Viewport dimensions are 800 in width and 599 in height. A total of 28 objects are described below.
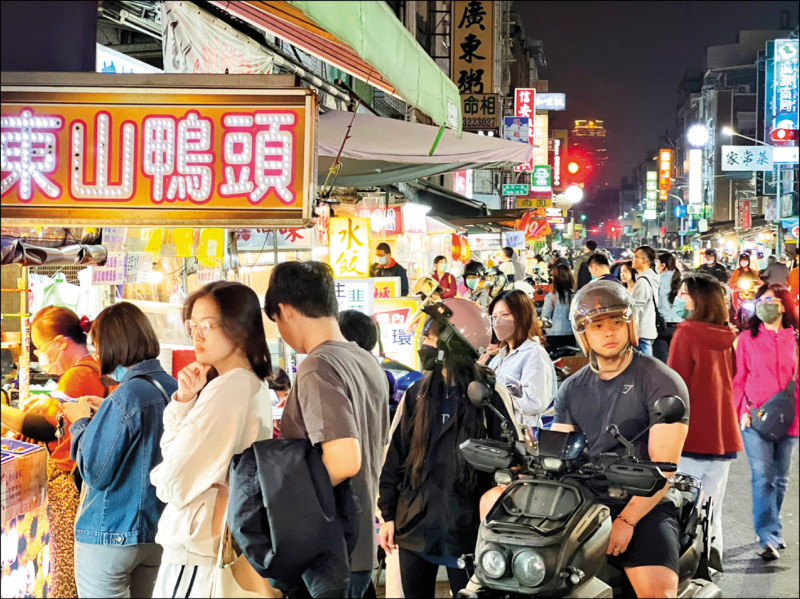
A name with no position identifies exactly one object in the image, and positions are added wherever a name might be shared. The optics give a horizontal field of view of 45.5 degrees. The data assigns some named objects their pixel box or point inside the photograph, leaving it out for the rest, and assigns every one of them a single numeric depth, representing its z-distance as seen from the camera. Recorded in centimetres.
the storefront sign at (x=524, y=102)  4328
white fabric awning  742
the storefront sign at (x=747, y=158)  5012
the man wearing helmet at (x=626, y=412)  426
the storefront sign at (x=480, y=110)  2634
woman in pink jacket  779
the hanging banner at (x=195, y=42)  662
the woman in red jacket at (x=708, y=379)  724
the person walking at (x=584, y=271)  2164
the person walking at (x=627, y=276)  1537
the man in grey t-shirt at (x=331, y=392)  376
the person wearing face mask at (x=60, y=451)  501
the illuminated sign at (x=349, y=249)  1052
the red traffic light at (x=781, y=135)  4734
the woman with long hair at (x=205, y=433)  366
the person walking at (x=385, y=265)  1472
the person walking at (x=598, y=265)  1455
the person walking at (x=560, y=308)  1536
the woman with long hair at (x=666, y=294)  1584
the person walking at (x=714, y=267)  1952
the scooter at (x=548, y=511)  351
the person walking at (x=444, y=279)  1684
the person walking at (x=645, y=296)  1370
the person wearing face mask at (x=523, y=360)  649
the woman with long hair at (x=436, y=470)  471
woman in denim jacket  451
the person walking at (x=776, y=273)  1712
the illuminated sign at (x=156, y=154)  388
